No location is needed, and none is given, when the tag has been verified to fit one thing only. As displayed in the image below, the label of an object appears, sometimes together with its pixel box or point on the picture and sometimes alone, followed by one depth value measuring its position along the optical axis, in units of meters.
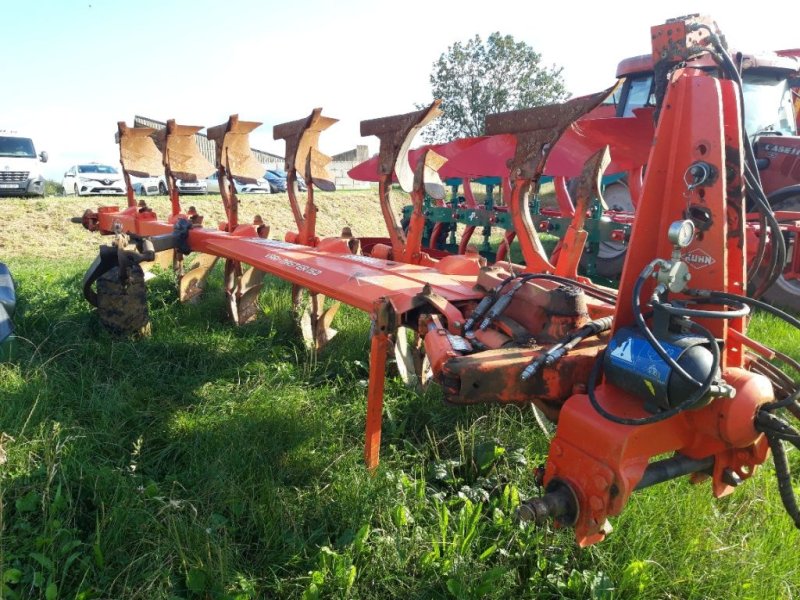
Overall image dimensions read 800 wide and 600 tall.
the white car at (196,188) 17.03
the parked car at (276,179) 21.92
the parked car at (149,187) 16.75
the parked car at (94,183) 16.30
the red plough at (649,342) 1.56
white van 13.94
